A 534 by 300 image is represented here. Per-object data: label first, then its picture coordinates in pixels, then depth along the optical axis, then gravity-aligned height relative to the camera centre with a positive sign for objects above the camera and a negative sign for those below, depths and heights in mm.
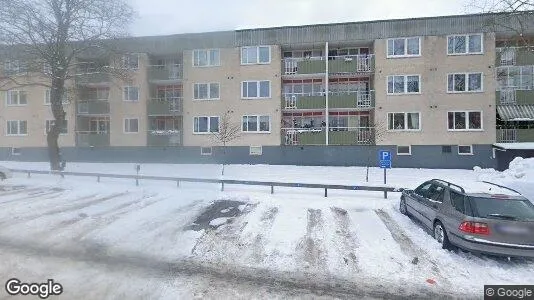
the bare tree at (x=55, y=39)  16641 +6013
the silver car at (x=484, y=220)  6023 -1534
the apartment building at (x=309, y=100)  22984 +3574
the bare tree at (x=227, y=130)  24891 +1220
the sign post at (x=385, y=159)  15008 -694
